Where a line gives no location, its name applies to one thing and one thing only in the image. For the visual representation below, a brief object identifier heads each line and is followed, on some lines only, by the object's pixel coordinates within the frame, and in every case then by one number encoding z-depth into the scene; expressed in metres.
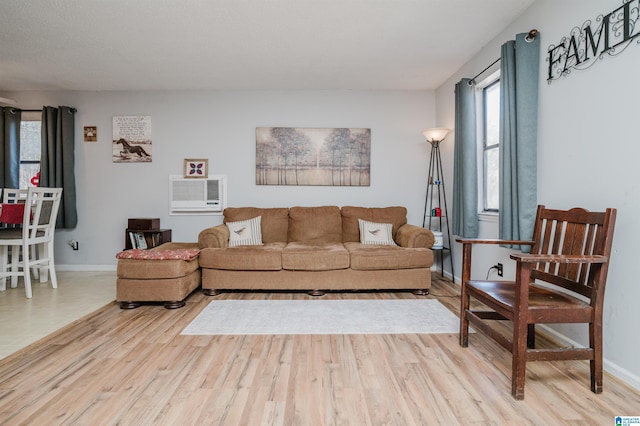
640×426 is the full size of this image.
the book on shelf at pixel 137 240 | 4.30
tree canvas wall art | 4.65
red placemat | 3.55
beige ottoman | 3.09
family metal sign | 1.82
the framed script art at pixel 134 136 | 4.69
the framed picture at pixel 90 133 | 4.71
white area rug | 2.53
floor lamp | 4.30
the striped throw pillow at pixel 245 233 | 4.00
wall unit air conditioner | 4.67
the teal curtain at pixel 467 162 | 3.46
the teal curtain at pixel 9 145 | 4.57
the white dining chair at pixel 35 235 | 3.39
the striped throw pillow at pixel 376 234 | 4.03
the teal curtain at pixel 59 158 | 4.52
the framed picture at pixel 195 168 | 4.68
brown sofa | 3.51
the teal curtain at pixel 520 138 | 2.53
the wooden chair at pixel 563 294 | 1.64
